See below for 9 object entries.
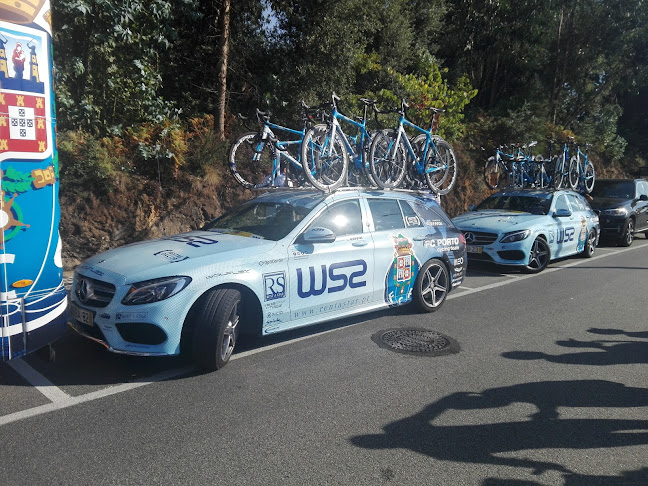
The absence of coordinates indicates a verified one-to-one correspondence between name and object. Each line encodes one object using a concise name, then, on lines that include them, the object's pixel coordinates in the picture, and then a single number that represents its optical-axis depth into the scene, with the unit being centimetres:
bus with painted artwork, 401
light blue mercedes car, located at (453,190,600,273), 970
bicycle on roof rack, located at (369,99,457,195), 809
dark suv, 1462
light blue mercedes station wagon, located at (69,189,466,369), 435
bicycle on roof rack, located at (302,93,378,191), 709
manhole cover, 545
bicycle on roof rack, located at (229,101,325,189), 739
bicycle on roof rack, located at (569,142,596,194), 1520
